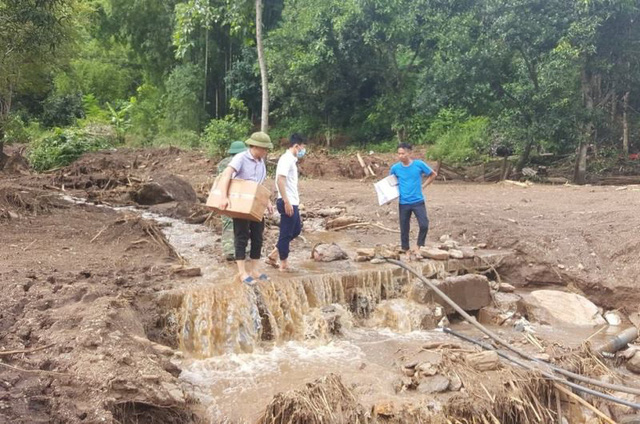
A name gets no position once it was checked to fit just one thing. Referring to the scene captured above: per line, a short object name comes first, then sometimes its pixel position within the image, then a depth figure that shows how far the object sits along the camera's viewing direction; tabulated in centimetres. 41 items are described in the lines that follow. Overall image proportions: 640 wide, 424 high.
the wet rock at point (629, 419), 531
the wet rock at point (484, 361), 541
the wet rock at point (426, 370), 530
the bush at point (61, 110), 3086
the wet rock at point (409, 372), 545
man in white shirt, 686
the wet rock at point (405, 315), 734
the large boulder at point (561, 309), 789
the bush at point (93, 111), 2949
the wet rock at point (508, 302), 805
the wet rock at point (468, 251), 871
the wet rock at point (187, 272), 728
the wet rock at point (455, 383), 508
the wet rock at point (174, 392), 449
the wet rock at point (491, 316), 771
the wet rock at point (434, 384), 508
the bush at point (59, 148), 1950
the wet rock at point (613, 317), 796
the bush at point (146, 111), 2780
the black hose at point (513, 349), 489
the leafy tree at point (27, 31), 1008
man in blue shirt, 791
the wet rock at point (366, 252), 841
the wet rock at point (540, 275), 889
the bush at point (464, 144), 1825
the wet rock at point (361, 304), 760
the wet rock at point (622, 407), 543
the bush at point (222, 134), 1967
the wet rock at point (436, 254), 838
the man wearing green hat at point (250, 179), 629
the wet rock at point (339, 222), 1132
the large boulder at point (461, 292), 776
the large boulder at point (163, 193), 1359
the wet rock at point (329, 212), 1238
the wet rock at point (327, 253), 839
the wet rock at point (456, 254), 852
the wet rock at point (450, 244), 895
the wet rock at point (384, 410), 469
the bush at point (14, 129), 1382
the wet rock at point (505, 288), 855
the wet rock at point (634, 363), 653
